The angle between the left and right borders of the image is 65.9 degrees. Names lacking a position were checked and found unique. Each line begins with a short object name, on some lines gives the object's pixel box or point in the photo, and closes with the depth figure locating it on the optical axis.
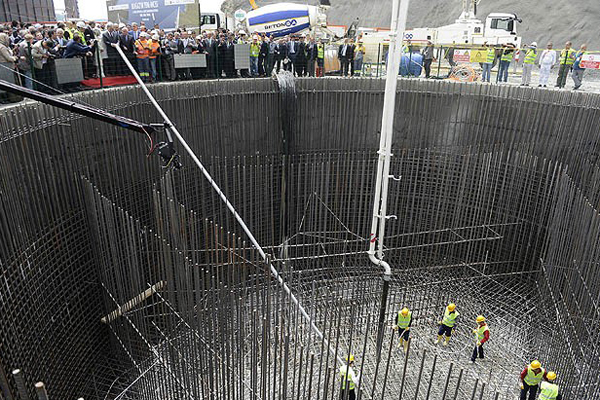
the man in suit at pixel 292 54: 13.72
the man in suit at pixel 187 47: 11.90
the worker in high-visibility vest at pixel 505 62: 13.49
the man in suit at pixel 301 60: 13.91
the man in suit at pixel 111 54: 10.46
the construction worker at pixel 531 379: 6.89
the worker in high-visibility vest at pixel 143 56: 11.02
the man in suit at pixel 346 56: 14.95
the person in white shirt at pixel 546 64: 13.07
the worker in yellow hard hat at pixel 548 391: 6.21
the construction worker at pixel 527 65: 13.30
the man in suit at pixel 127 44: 11.17
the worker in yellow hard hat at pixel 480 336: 8.18
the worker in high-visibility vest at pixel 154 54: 11.05
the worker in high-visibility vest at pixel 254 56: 13.87
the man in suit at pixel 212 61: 12.38
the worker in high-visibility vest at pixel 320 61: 14.13
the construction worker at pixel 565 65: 12.55
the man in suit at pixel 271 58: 13.59
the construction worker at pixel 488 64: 13.84
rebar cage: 5.90
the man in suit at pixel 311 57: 13.89
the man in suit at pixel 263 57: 13.71
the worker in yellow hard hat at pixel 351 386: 6.13
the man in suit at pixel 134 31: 13.89
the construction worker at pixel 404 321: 8.25
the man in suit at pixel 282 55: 13.72
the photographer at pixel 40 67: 8.77
